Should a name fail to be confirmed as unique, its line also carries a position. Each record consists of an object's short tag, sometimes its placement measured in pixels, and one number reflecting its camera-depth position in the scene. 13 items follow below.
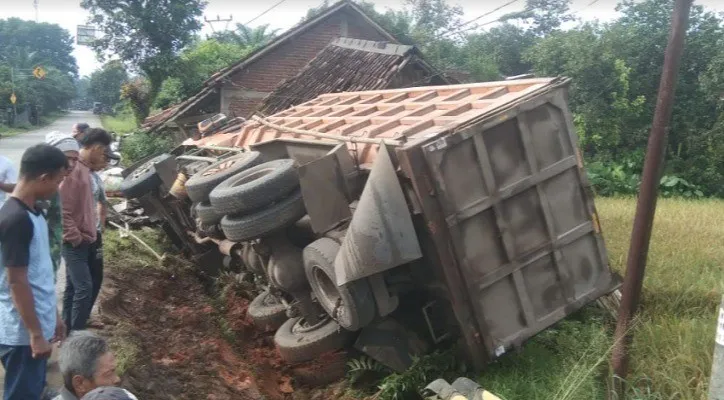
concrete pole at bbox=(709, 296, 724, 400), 2.76
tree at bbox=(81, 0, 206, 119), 24.75
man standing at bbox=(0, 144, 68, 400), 3.00
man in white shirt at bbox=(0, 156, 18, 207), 4.74
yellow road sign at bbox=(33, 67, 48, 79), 46.12
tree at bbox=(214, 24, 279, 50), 30.19
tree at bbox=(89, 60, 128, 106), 63.50
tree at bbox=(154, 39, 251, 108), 24.72
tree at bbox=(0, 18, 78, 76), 73.63
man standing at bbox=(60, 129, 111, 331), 4.73
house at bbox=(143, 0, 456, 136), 15.00
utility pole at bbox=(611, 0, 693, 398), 3.66
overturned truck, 4.57
